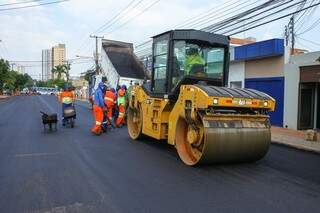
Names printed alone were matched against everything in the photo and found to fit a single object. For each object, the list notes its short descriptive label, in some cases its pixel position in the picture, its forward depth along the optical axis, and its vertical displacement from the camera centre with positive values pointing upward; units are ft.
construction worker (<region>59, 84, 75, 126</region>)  30.14 +0.16
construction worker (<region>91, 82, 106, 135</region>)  26.27 -0.95
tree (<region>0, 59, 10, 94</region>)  120.89 +13.09
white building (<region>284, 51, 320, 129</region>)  32.43 +0.86
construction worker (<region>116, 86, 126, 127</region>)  31.09 -0.78
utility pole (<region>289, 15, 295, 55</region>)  52.22 +14.25
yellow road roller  15.79 -0.28
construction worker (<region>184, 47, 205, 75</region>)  19.24 +3.02
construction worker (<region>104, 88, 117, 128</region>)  29.18 -0.08
